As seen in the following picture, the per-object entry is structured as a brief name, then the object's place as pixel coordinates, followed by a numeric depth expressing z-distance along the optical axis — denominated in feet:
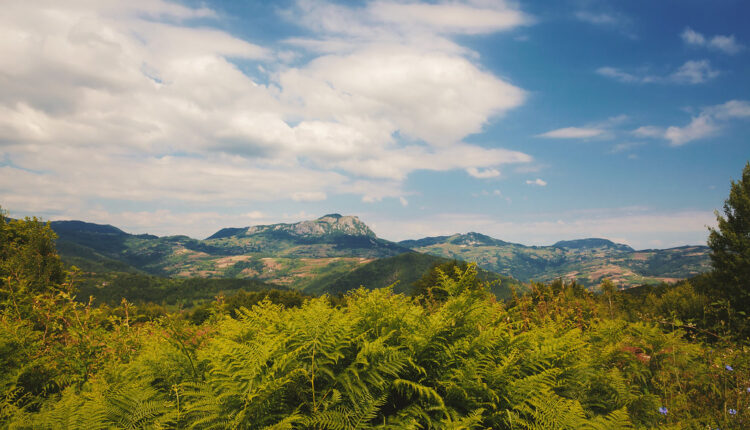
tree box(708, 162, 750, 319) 60.95
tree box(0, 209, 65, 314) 52.31
